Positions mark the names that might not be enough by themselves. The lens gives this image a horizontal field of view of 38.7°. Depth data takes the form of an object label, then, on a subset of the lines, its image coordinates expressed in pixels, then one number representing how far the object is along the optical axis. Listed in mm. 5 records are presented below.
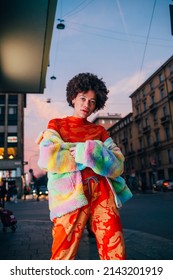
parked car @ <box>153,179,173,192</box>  24938
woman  1383
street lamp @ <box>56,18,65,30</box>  8422
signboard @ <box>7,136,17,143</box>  33966
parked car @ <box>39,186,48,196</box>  32938
